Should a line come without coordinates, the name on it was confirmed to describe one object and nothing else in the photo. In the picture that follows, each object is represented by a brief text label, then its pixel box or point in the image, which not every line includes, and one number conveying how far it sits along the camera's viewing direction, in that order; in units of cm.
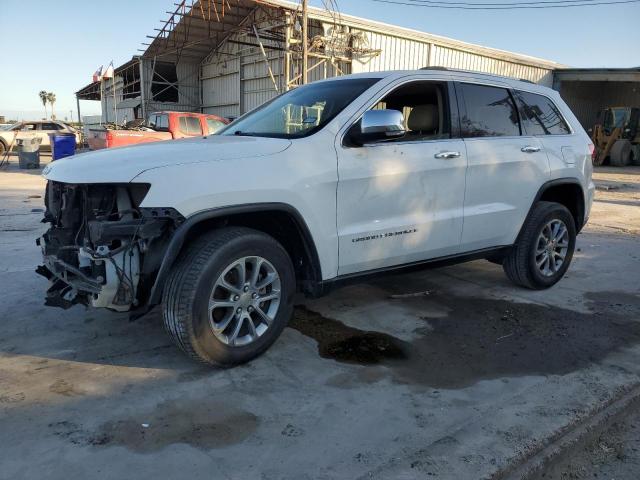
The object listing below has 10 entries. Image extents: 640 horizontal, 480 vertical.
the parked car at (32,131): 2292
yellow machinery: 2394
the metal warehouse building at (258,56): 1994
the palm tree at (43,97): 10569
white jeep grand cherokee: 306
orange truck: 1447
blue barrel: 1590
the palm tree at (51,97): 10775
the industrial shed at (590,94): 2804
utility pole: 1852
